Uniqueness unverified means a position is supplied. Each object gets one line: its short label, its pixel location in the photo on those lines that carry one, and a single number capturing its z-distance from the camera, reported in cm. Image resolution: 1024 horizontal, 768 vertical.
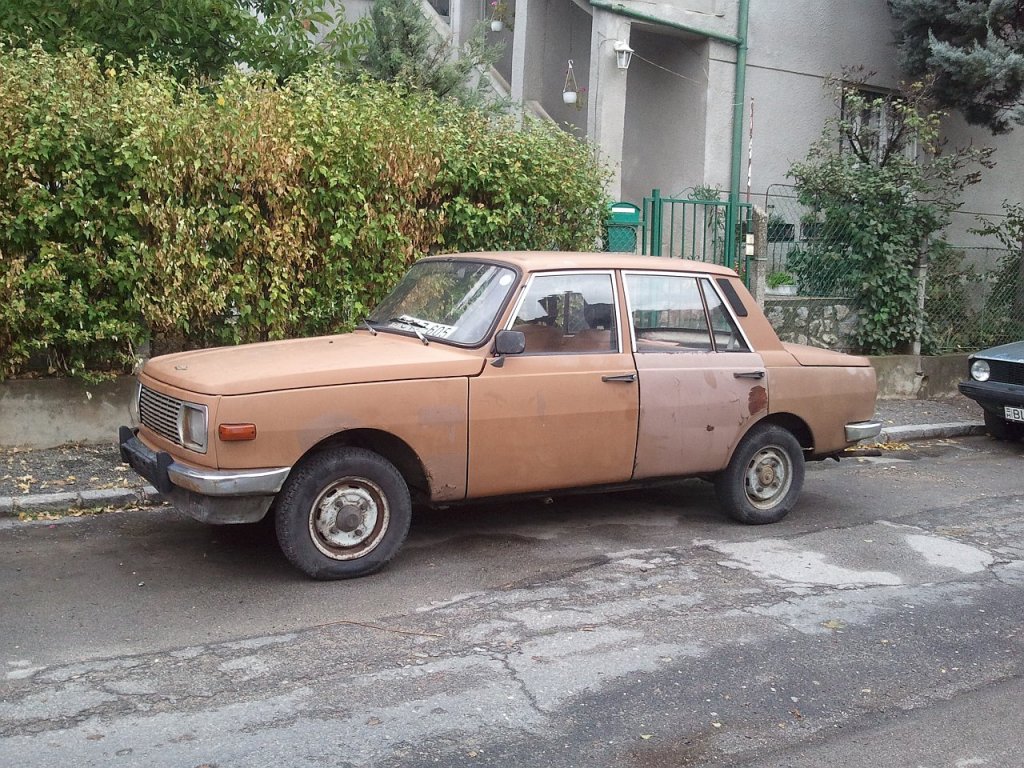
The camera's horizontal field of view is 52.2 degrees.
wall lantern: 1349
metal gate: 1132
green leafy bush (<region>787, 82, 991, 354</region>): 1246
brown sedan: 538
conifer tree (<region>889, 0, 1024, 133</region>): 1312
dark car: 1018
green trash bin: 1073
